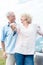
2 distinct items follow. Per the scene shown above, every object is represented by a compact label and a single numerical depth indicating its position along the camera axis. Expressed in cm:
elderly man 392
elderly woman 380
